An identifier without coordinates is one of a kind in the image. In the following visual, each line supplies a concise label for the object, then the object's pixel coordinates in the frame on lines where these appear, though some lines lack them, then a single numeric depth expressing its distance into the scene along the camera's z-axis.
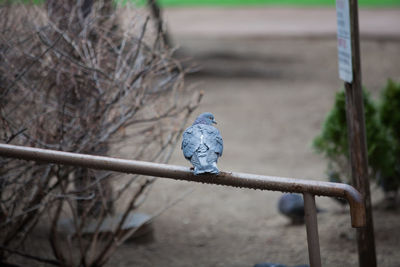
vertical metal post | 5.22
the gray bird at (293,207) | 11.80
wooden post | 7.94
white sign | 7.92
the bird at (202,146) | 5.38
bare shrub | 8.19
